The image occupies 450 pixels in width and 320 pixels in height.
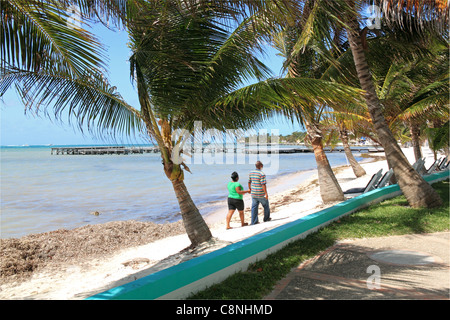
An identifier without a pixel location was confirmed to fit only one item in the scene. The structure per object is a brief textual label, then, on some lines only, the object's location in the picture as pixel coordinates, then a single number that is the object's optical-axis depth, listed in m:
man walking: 8.74
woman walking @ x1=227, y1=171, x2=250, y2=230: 8.75
